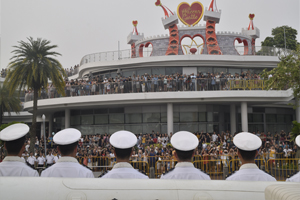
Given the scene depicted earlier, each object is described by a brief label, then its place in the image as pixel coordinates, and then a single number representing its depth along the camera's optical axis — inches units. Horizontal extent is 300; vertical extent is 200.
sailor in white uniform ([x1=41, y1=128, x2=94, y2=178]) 190.2
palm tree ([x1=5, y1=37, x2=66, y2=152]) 937.5
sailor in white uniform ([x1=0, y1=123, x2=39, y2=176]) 189.3
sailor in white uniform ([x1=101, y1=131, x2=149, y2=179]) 174.7
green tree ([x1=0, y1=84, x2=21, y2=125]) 1374.3
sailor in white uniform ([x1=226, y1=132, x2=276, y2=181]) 179.5
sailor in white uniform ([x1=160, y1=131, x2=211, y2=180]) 177.5
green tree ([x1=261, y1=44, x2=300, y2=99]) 633.0
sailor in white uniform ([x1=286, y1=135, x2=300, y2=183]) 173.6
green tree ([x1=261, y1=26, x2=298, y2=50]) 1954.4
